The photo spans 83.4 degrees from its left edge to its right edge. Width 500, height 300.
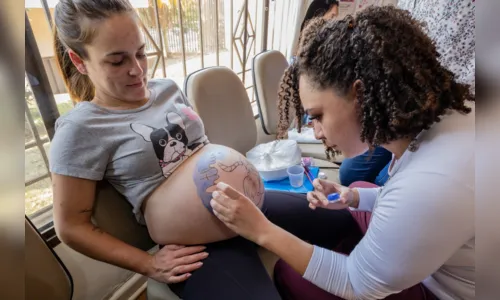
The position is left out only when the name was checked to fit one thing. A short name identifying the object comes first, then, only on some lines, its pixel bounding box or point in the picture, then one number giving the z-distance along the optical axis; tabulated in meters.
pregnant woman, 0.74
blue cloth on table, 1.38
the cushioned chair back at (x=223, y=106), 1.30
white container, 1.42
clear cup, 1.38
